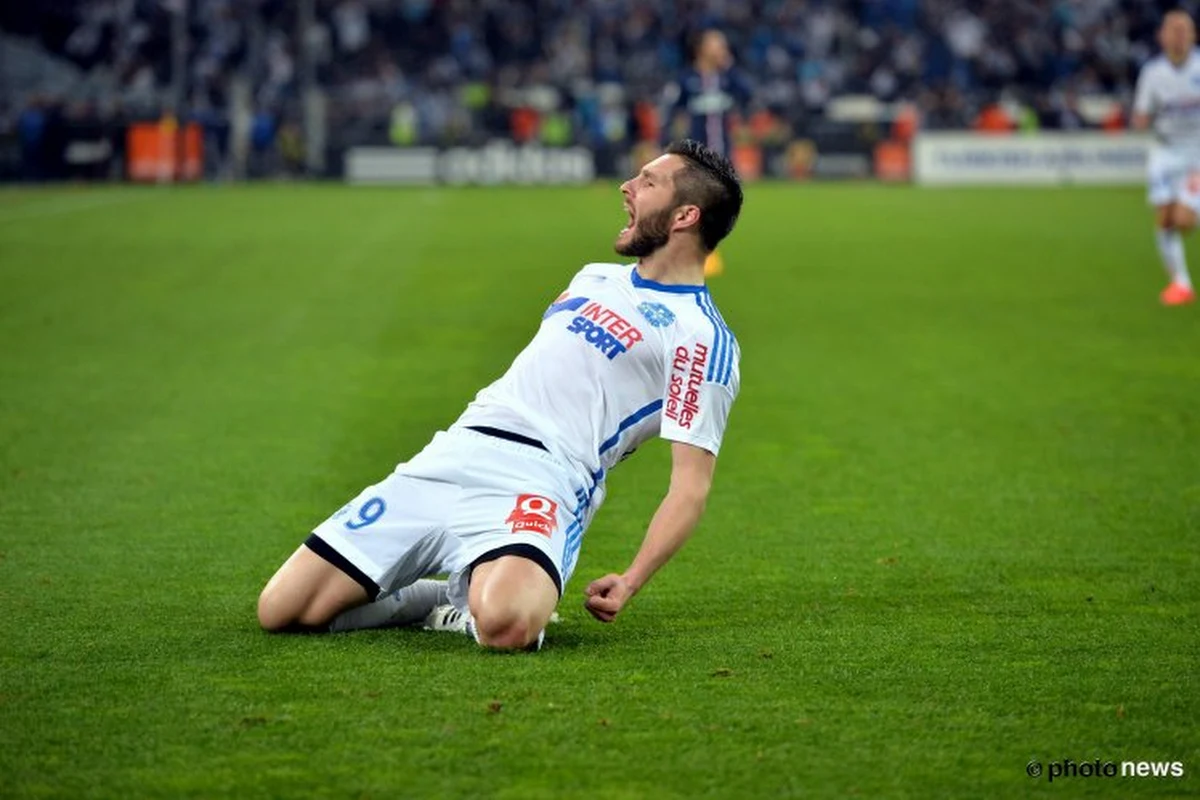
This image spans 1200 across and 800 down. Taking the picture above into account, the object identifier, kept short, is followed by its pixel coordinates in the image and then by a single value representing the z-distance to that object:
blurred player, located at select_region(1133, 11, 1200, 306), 18.38
